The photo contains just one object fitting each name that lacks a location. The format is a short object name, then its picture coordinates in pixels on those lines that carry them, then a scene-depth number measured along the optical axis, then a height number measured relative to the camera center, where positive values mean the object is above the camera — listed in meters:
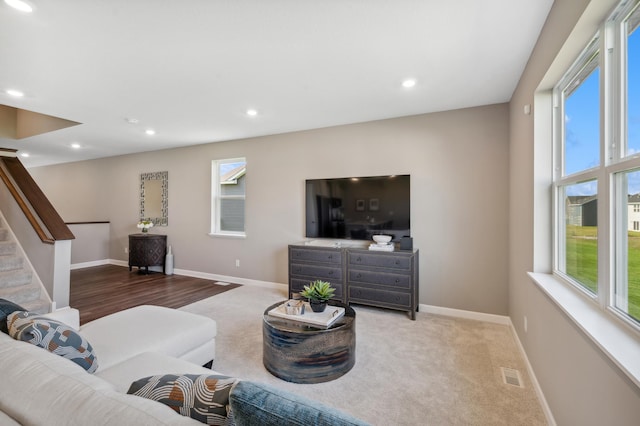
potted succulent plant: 2.39 -0.67
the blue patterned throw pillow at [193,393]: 0.75 -0.51
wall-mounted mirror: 5.84 +0.32
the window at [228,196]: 5.19 +0.31
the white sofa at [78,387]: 0.75 -0.51
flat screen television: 3.71 +0.09
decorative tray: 2.25 -0.82
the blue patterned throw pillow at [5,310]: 1.34 -0.48
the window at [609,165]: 1.22 +0.23
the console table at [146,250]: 5.59 -0.71
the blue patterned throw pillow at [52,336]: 1.26 -0.55
